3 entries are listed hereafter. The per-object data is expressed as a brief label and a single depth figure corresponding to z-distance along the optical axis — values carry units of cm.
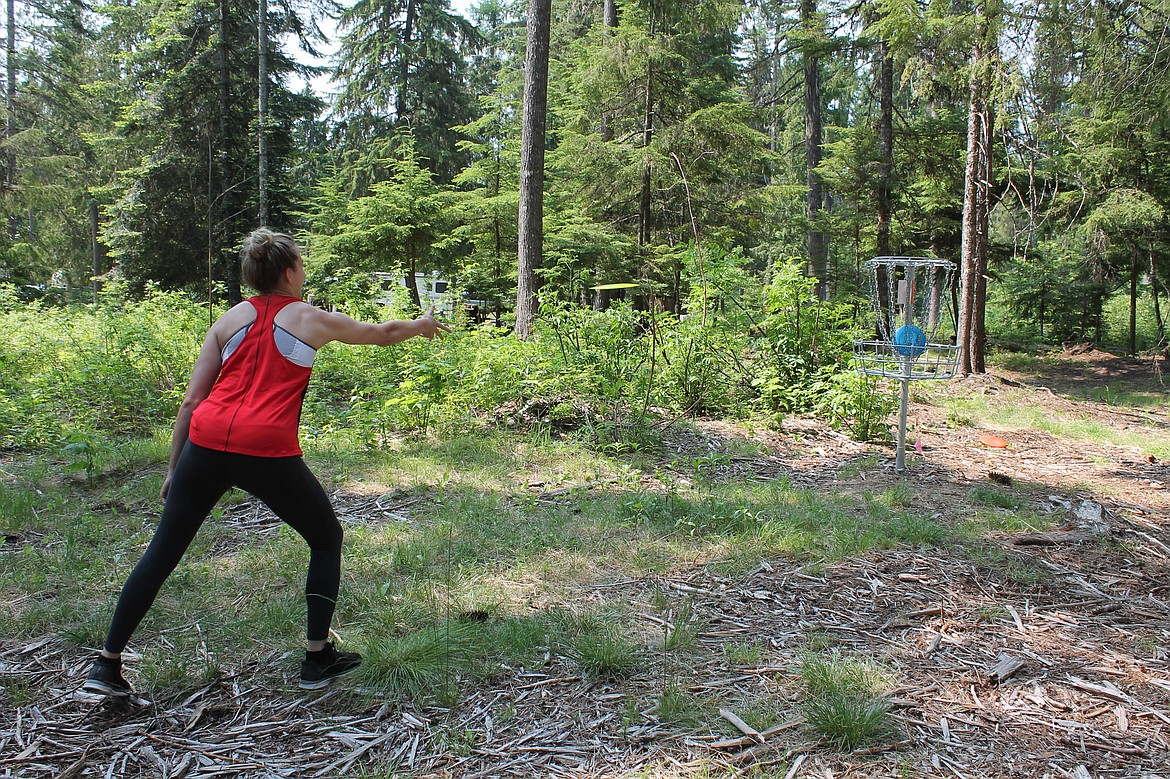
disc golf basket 560
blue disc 562
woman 248
